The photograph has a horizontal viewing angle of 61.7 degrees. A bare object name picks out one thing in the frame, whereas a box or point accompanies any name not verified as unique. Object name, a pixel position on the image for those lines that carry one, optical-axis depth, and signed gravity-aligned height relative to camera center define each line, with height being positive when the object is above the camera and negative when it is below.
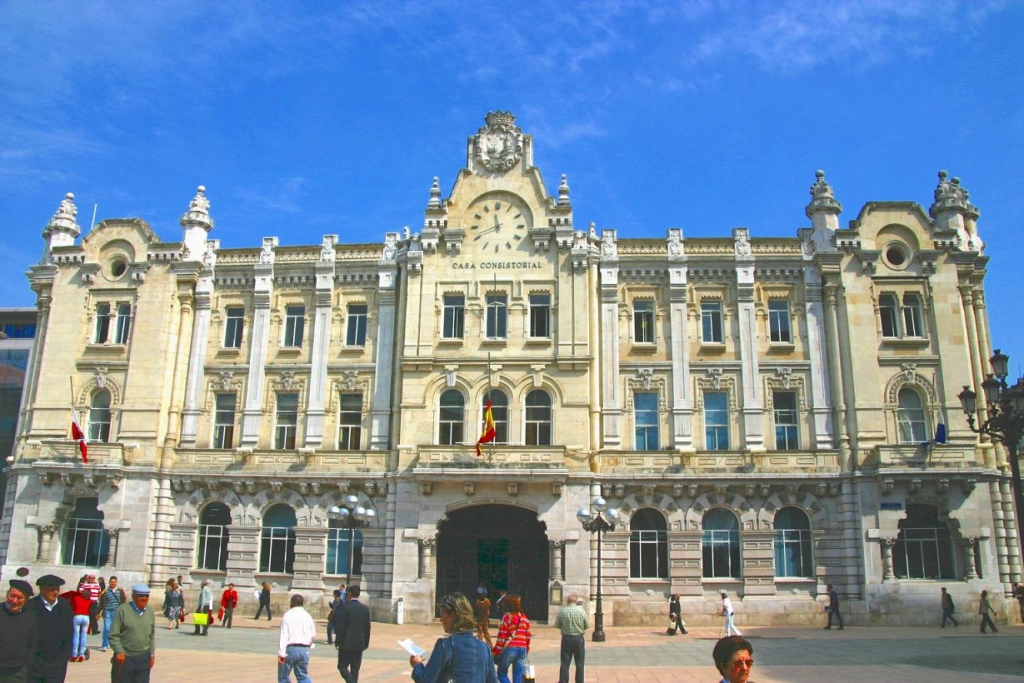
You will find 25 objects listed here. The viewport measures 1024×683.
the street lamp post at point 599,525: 28.67 +1.22
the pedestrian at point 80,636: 21.05 -1.88
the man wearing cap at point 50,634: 10.70 -0.95
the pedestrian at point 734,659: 6.31 -0.69
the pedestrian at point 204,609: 27.92 -1.66
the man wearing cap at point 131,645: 11.86 -1.17
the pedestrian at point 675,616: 31.64 -1.92
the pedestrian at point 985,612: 31.23 -1.69
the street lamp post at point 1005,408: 21.05 +3.90
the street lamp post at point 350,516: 29.42 +1.48
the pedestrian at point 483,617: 9.64 -0.69
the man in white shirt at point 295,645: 13.86 -1.35
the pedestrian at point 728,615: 28.93 -1.75
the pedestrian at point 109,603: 24.57 -1.32
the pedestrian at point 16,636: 9.57 -0.87
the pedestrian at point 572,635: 16.17 -1.35
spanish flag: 34.62 +5.16
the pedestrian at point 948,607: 33.00 -1.58
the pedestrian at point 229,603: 31.43 -1.58
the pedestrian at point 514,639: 13.63 -1.21
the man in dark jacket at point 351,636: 14.54 -1.27
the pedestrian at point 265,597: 34.47 -1.49
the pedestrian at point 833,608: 32.91 -1.65
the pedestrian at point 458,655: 8.34 -0.90
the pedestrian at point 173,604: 30.33 -1.59
